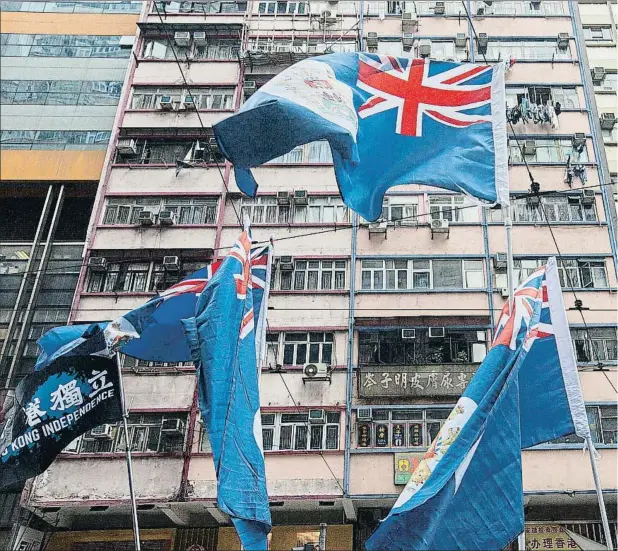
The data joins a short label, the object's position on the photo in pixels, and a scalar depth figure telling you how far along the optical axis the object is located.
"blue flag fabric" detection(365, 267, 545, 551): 8.55
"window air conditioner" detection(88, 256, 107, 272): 22.39
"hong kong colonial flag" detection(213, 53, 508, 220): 9.95
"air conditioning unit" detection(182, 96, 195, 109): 25.31
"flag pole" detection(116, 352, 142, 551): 10.92
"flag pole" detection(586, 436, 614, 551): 10.10
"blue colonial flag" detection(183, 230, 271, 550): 9.66
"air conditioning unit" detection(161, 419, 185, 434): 19.25
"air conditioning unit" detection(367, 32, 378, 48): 26.39
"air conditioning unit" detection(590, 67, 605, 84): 26.44
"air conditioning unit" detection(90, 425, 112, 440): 19.55
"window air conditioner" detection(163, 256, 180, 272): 22.09
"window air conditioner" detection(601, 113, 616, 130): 25.28
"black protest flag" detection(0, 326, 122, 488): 12.06
